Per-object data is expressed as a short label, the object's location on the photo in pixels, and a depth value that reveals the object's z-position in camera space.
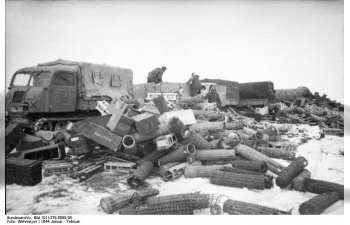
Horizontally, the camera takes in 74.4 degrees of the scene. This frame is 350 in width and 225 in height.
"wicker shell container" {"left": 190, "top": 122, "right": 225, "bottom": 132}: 6.86
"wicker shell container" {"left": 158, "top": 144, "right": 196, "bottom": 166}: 5.52
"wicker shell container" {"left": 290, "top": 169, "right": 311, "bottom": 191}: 4.45
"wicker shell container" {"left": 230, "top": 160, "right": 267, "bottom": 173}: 5.05
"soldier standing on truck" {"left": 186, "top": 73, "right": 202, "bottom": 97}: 16.05
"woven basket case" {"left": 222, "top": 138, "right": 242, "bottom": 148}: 6.43
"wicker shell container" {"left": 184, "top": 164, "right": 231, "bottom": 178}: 5.05
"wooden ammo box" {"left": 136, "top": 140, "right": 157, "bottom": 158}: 5.70
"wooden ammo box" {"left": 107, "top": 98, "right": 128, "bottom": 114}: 6.46
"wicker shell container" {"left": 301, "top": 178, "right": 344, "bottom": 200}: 4.15
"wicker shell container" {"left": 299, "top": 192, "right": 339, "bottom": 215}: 3.59
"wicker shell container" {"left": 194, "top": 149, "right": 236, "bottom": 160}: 5.62
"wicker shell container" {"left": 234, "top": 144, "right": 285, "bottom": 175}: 5.17
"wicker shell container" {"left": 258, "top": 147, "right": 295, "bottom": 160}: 6.31
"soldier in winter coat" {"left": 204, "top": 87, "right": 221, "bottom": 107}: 14.53
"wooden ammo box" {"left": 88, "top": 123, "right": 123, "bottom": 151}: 5.48
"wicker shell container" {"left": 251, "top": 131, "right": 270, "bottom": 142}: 7.62
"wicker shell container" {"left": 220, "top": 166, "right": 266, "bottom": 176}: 4.83
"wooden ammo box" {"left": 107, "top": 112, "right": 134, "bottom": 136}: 5.54
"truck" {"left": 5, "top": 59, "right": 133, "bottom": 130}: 8.30
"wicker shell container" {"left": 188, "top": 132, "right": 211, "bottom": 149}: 5.91
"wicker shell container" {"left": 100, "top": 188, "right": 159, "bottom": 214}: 3.72
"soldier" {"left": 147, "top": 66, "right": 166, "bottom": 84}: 14.68
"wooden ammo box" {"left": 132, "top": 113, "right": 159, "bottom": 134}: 5.50
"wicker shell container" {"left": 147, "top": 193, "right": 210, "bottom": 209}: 3.73
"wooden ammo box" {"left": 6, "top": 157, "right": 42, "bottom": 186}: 4.59
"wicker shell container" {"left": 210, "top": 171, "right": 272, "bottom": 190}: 4.37
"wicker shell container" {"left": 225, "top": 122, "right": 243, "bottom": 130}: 8.90
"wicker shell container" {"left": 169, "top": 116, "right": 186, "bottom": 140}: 5.78
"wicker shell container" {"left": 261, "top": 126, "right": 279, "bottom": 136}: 8.59
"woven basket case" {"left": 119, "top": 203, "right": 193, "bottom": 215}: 3.63
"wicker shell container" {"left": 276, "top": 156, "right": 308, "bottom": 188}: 4.48
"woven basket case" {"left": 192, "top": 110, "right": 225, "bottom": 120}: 8.53
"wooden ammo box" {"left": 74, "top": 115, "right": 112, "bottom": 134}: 5.92
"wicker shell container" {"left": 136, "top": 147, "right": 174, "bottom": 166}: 5.53
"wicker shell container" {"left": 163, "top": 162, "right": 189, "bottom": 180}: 5.04
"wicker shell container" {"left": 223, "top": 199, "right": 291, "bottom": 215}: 3.56
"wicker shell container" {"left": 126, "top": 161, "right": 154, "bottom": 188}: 4.68
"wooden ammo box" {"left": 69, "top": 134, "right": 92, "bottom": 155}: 5.62
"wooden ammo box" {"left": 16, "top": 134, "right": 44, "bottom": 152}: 5.75
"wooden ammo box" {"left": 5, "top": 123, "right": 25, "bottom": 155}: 5.46
